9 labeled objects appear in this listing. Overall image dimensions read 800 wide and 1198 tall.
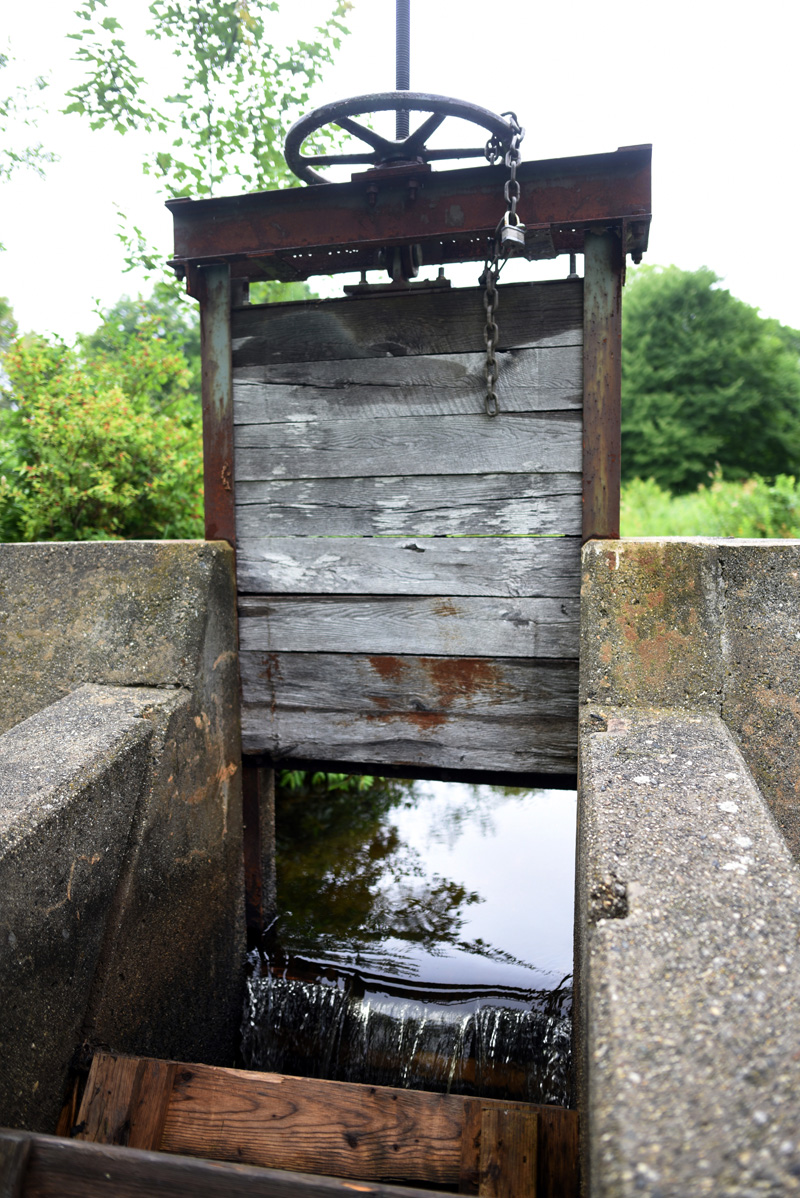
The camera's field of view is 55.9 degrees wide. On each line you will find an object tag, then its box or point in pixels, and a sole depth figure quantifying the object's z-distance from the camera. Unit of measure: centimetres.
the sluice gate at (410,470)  268
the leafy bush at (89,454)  482
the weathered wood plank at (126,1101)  194
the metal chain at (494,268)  243
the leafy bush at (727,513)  904
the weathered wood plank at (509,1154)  186
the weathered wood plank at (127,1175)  145
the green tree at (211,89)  462
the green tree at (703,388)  2198
